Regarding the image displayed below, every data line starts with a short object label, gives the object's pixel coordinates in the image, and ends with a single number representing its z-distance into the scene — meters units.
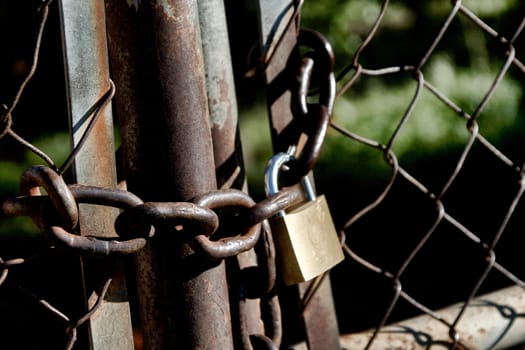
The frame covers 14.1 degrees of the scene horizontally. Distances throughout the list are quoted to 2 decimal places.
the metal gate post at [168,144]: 1.05
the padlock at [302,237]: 1.09
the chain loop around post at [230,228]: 1.03
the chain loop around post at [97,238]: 1.01
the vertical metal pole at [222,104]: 1.10
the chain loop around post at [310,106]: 1.10
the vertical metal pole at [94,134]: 1.05
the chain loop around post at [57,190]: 1.00
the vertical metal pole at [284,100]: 1.12
